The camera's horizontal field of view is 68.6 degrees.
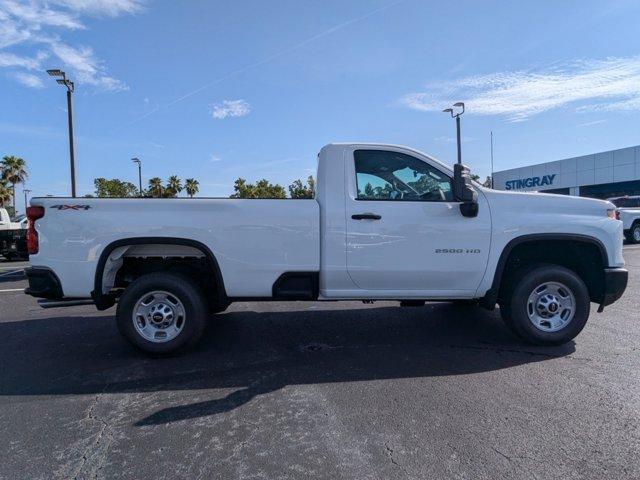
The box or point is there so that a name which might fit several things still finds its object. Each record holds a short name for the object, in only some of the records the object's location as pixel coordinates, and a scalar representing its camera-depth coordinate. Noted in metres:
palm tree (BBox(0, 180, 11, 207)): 49.60
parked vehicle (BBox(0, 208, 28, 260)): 15.96
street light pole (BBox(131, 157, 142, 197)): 28.67
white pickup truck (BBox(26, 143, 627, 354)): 4.73
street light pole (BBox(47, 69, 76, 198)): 16.45
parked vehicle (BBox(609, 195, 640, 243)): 17.98
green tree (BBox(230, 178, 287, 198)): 45.00
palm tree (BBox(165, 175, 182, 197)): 51.42
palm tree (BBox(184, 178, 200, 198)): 56.62
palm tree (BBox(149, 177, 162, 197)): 45.52
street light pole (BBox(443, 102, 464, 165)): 21.41
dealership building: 30.09
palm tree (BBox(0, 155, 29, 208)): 55.94
